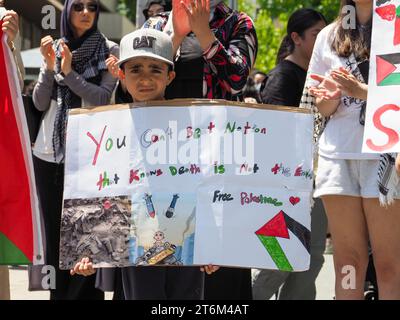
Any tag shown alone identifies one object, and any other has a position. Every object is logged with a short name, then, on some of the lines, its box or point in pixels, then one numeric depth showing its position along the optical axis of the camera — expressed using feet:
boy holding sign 15.89
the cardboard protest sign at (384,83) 15.93
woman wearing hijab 20.26
